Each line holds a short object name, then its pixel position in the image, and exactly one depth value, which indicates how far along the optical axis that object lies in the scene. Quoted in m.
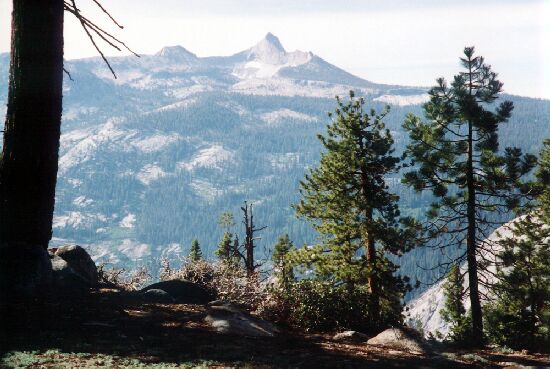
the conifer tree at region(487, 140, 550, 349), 33.06
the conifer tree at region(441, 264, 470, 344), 36.92
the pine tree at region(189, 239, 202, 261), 57.32
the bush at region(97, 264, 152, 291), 20.22
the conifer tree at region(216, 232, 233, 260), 52.18
